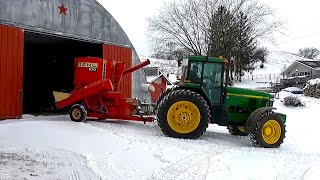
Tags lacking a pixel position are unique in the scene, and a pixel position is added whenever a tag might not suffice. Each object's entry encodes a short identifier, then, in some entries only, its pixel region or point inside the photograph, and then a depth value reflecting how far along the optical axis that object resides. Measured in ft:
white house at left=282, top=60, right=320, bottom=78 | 138.23
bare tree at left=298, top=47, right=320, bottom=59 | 253.00
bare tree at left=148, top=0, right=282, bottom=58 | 82.50
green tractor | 23.56
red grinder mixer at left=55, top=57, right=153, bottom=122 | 27.93
